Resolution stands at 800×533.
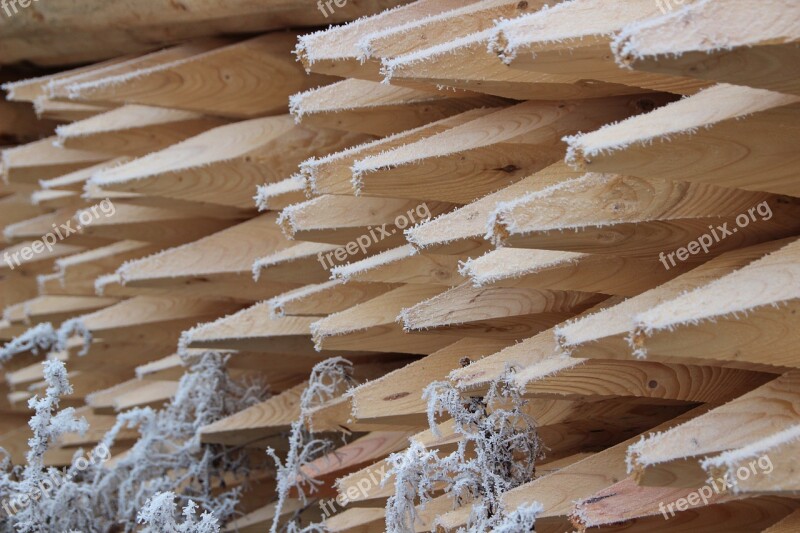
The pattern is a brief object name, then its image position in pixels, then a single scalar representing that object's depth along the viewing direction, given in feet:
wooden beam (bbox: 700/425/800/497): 4.26
